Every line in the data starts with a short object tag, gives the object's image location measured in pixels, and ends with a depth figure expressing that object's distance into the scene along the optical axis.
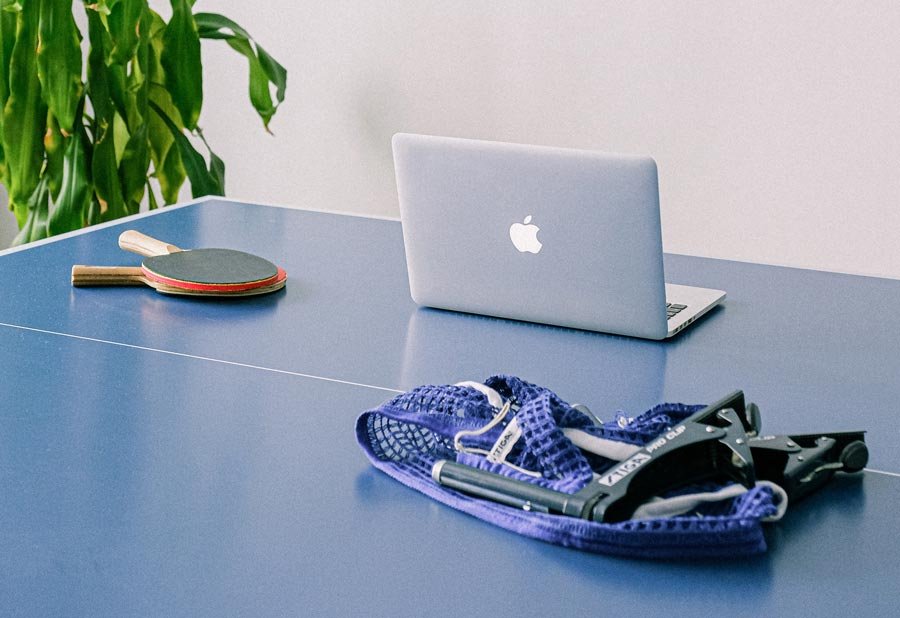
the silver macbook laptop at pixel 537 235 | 2.35
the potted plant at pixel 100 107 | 3.52
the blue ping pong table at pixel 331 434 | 1.86
